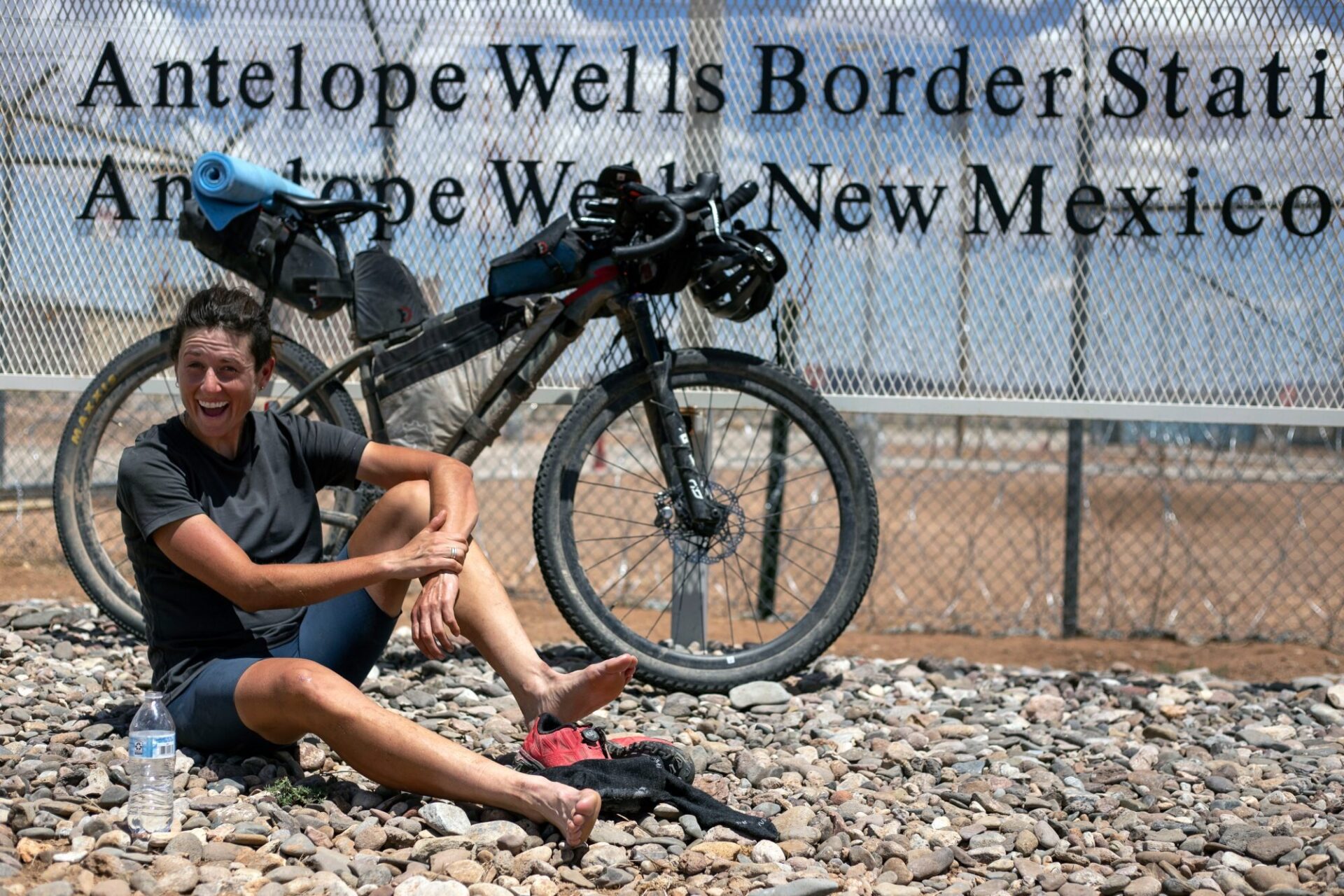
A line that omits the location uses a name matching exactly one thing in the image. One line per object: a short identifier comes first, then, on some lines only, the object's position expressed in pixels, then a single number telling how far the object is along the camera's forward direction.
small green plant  6.01
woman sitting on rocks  5.69
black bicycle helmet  8.30
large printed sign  10.27
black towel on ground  5.86
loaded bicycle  8.30
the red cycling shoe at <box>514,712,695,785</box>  6.20
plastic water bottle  5.50
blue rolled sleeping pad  8.70
